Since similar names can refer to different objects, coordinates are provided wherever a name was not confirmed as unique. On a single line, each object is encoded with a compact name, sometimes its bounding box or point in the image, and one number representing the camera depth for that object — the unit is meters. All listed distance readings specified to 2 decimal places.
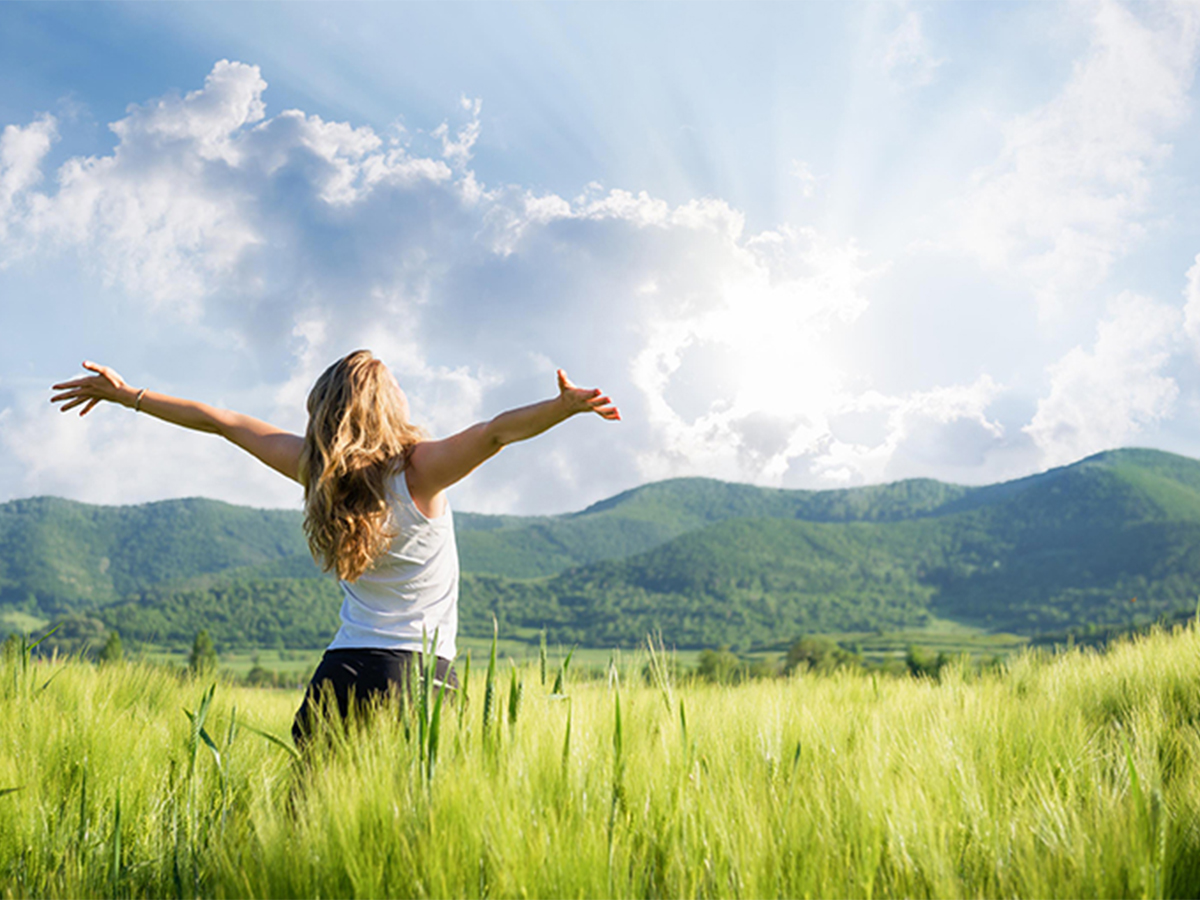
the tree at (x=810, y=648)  46.43
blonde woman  3.03
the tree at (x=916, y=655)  36.72
